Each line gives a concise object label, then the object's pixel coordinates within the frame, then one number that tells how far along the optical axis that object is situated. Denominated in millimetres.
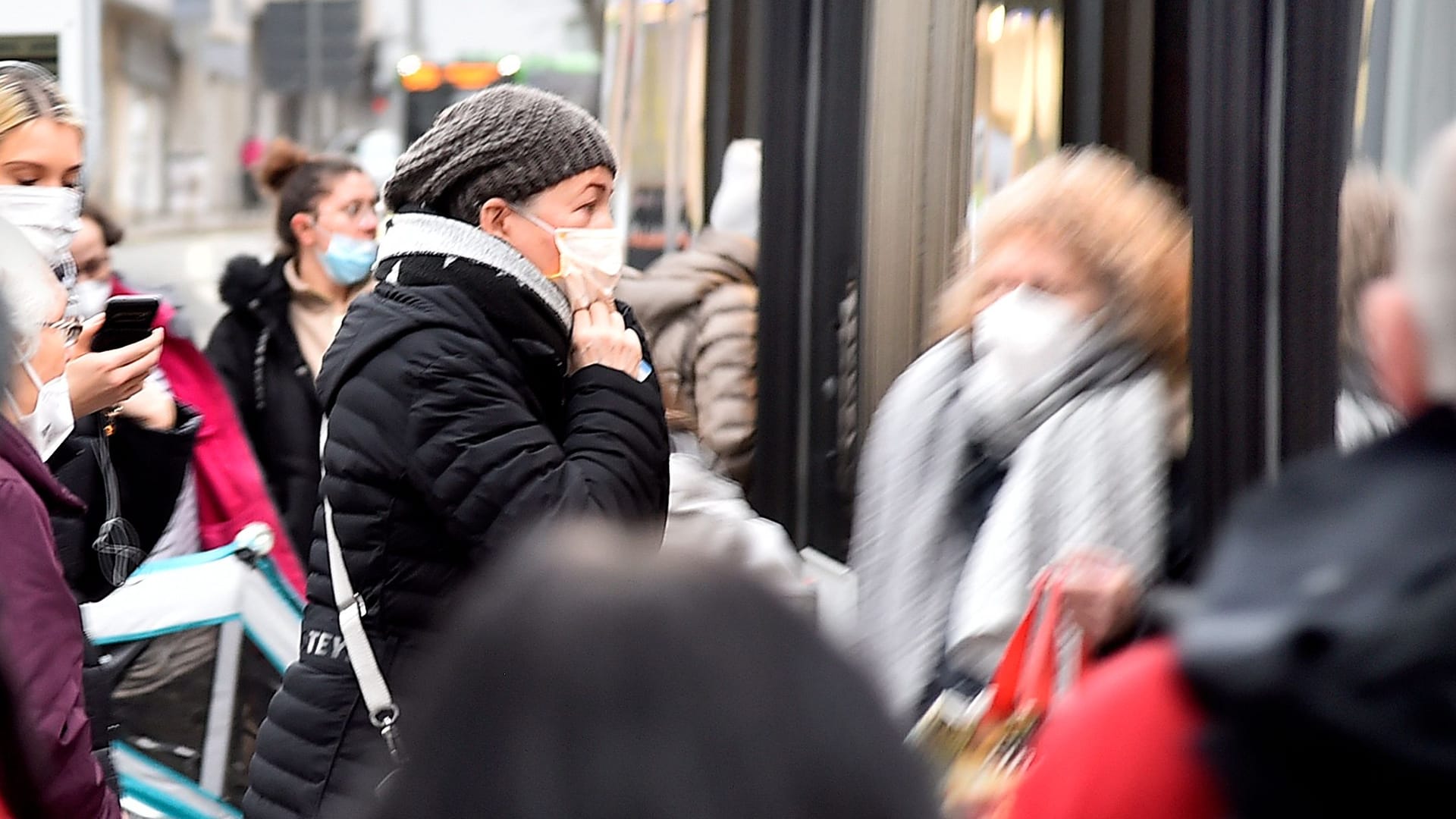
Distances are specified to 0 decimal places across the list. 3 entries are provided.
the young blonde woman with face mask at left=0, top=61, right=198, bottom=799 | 6664
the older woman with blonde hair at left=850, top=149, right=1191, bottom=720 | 6098
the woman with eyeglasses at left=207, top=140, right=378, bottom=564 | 11906
